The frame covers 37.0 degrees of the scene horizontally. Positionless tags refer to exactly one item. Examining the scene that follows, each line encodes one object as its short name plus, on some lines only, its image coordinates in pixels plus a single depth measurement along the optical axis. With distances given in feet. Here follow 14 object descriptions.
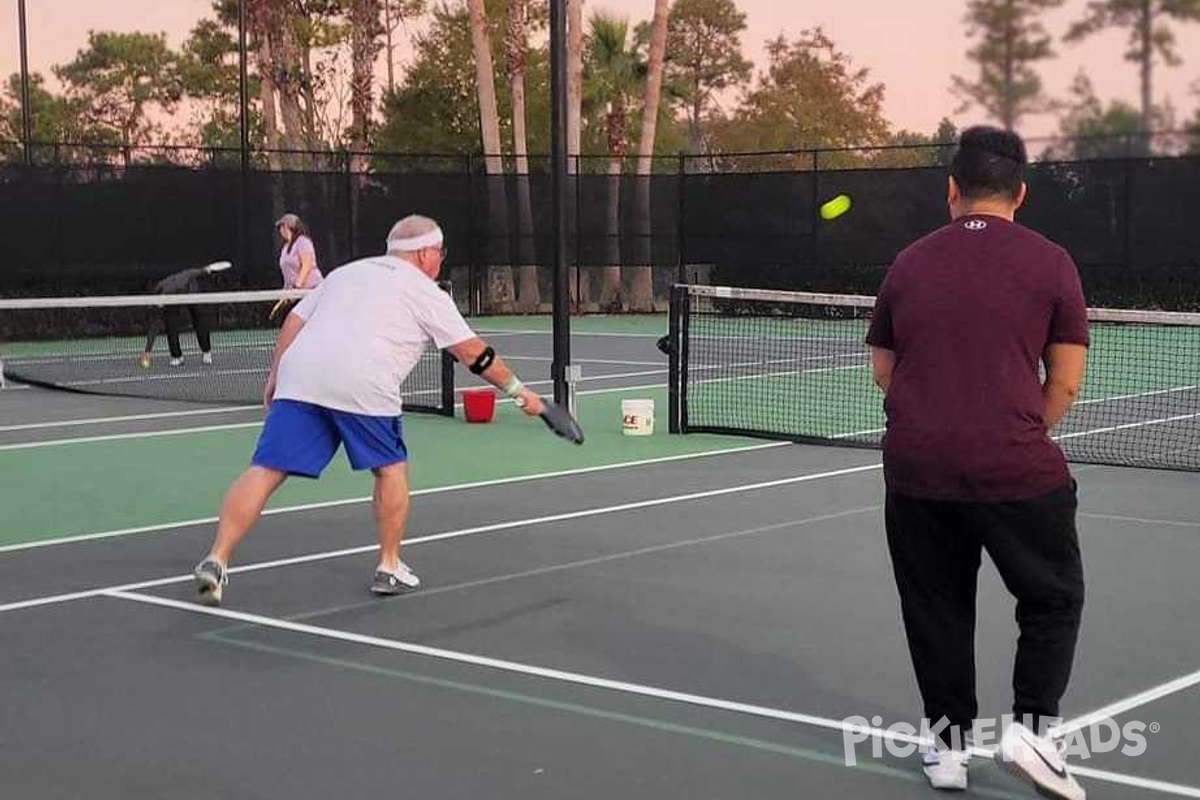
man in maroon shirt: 14.17
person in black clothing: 64.44
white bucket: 42.45
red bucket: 45.24
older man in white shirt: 22.91
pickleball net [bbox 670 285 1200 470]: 40.45
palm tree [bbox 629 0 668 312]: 102.68
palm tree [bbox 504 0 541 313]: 102.58
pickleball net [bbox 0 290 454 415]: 51.29
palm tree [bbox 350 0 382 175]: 122.21
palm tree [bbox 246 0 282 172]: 126.11
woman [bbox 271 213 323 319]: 54.29
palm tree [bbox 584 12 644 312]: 121.08
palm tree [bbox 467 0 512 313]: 102.37
